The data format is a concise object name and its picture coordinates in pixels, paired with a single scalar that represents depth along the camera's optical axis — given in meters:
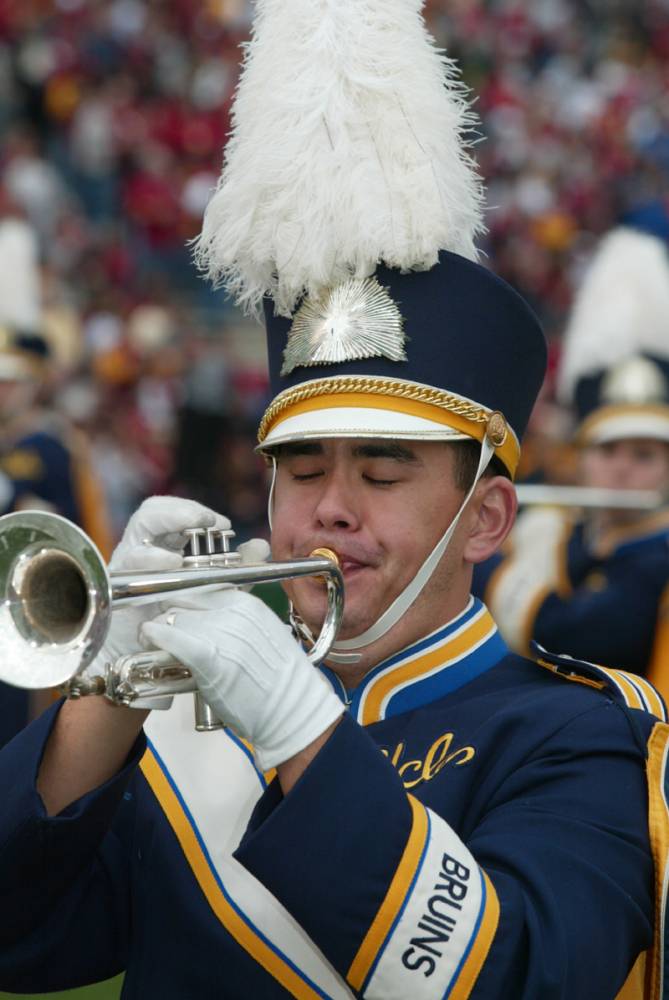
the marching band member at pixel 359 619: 4.14
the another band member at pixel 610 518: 9.96
